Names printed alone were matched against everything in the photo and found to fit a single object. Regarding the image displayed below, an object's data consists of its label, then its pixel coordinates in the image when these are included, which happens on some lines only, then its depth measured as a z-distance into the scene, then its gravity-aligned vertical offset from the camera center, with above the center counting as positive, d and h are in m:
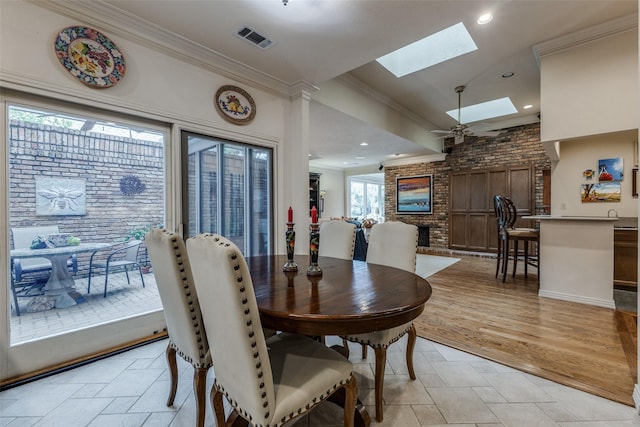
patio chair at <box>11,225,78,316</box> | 1.89 -0.40
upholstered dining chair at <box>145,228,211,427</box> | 1.23 -0.42
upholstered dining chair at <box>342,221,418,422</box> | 1.46 -0.37
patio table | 2.04 -0.47
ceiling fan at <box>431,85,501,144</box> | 4.59 +1.37
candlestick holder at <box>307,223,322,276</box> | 1.60 -0.23
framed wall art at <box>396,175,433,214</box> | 7.33 +0.45
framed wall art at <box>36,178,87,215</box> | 1.98 +0.12
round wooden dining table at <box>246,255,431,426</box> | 1.02 -0.38
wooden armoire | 5.89 +0.24
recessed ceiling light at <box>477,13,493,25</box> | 2.48 +1.80
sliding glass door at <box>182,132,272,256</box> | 2.74 +0.24
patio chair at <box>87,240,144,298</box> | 2.29 -0.43
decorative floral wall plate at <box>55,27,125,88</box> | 1.94 +1.17
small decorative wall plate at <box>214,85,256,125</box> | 2.83 +1.16
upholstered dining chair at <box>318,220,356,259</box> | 2.34 -0.25
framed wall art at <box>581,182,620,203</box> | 3.69 +0.24
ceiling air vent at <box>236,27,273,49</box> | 2.39 +1.58
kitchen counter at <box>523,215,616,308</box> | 2.95 -0.56
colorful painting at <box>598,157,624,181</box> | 3.66 +0.53
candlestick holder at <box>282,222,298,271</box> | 1.66 -0.24
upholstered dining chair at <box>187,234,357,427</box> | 0.85 -0.55
